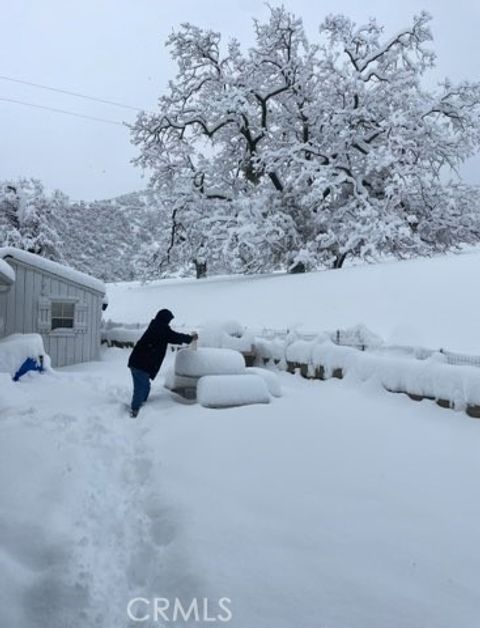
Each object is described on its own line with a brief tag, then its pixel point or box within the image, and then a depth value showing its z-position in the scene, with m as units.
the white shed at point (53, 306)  14.29
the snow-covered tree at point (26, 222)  32.38
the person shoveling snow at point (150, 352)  7.68
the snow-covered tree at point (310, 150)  19.31
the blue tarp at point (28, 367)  10.24
